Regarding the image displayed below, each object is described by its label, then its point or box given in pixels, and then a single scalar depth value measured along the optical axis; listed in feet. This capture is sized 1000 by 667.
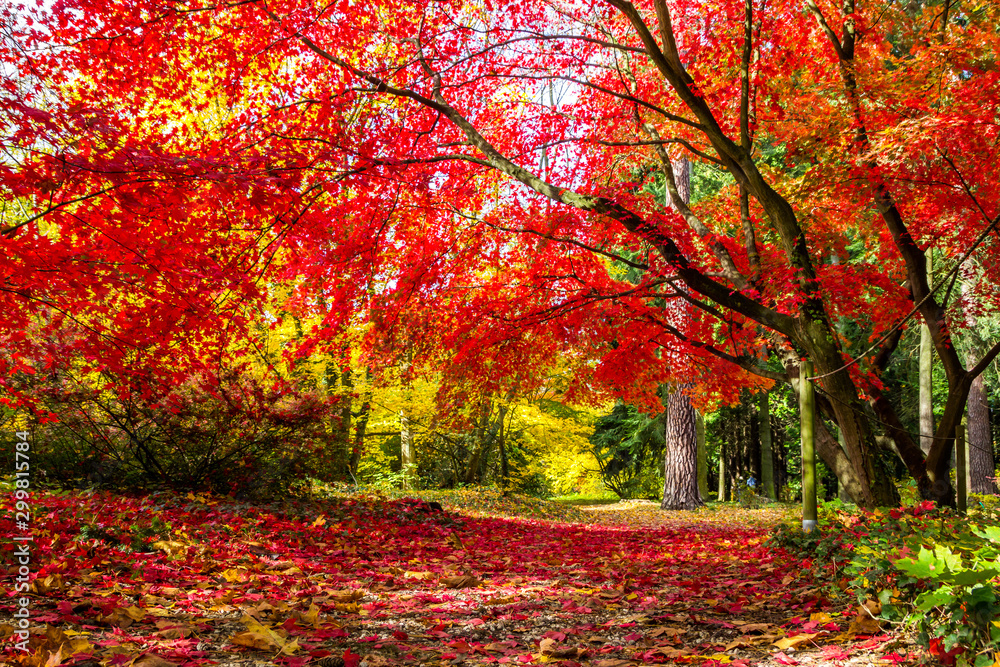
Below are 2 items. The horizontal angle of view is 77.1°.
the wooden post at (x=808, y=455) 17.30
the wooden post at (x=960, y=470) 18.38
